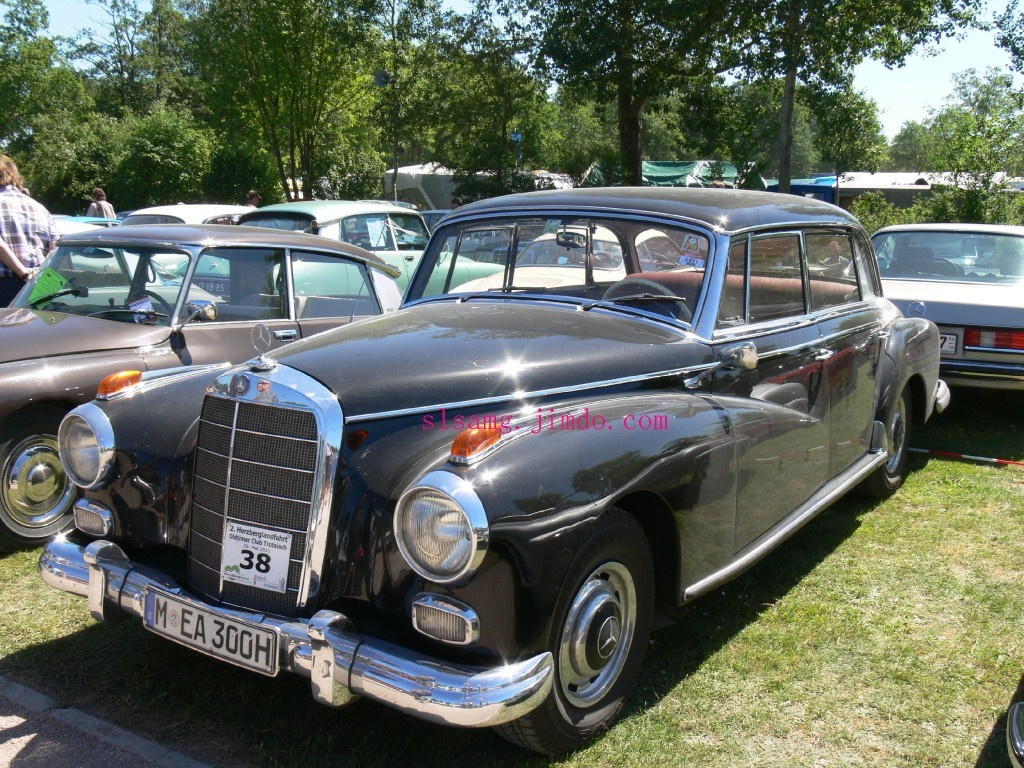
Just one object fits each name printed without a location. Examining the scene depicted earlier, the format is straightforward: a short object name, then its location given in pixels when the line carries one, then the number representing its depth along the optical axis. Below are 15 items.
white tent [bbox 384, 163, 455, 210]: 34.53
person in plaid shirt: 6.33
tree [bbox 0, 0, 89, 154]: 38.78
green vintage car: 10.67
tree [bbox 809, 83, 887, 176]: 19.02
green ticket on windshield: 5.30
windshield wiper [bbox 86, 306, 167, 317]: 5.05
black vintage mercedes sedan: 2.44
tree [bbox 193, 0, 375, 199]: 25.42
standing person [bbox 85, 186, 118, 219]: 15.95
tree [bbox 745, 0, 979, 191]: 17.11
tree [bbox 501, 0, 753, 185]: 17.91
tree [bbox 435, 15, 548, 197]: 24.93
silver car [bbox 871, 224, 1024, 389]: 6.48
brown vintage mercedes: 4.43
